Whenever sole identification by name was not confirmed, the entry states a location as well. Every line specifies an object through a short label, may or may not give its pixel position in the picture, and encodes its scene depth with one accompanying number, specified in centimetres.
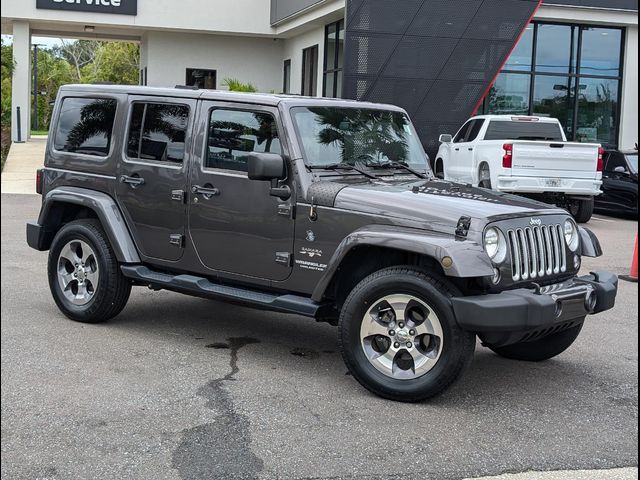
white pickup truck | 1548
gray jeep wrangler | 527
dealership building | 2136
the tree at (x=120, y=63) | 6084
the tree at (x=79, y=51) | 7894
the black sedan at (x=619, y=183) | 1834
